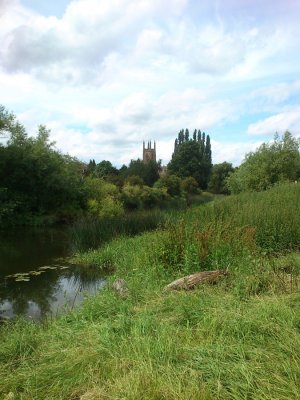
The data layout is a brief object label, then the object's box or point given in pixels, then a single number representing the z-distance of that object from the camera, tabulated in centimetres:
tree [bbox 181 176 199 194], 5681
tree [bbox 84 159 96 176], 4236
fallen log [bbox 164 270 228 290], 588
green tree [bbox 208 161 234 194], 6669
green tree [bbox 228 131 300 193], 2444
